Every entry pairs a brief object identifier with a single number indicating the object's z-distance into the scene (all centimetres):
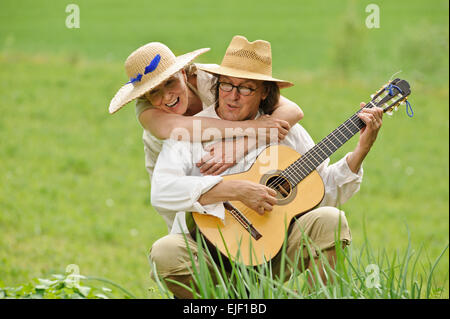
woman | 665
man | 627
